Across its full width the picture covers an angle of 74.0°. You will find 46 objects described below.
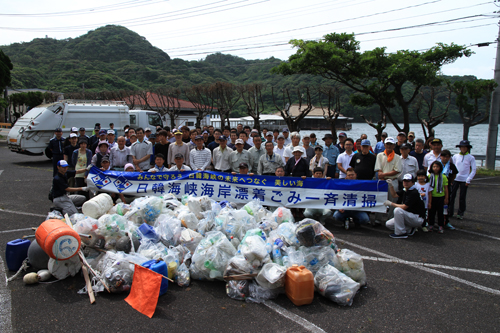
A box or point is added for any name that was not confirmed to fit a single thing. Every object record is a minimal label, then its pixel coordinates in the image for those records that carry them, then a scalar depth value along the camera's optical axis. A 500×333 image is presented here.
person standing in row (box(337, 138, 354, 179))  7.78
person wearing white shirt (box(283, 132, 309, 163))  8.24
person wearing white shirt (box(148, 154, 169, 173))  7.87
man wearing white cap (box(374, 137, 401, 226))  7.13
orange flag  3.86
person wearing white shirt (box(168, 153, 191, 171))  7.74
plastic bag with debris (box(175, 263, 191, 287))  4.46
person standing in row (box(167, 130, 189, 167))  8.30
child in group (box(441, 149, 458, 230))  7.28
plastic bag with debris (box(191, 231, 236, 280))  4.47
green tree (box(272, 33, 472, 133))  16.56
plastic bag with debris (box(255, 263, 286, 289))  4.07
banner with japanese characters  7.02
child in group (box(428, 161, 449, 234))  6.73
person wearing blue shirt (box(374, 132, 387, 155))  9.79
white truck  16.02
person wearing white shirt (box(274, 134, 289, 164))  8.44
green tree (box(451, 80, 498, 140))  19.55
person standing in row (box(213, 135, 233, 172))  7.98
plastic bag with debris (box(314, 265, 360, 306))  4.03
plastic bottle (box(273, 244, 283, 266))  4.51
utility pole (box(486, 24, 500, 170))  15.05
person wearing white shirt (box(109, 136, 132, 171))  8.52
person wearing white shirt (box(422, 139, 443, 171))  7.33
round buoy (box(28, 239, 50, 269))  4.61
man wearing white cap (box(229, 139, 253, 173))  7.88
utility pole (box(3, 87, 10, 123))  50.73
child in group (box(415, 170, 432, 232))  6.77
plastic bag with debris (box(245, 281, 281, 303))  4.11
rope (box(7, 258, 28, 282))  4.54
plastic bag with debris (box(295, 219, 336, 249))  4.47
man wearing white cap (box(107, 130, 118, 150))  9.38
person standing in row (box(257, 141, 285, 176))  7.71
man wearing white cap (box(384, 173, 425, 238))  6.38
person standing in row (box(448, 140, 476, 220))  7.56
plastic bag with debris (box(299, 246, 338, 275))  4.39
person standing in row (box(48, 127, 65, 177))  10.41
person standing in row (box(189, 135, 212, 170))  8.09
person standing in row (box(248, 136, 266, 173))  8.06
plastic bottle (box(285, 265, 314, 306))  3.97
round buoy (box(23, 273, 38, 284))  4.40
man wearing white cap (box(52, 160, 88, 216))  6.42
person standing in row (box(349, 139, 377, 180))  7.42
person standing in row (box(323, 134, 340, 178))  8.54
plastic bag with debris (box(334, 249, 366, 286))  4.41
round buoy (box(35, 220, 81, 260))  4.21
